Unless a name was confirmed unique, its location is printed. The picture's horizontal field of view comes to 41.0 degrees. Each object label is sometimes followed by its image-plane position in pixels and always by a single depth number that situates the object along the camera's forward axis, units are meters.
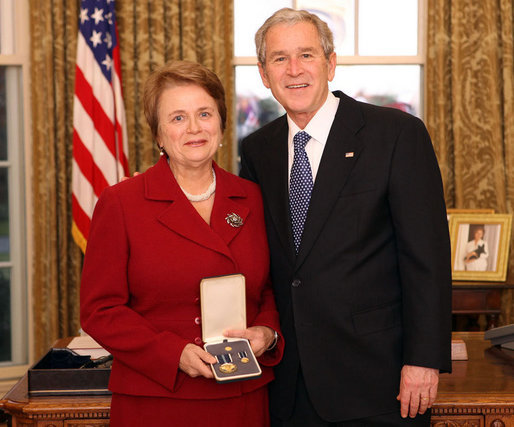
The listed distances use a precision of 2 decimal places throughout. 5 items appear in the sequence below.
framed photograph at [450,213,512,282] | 4.29
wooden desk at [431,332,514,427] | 2.23
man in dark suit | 2.08
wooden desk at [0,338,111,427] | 2.23
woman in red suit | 2.01
